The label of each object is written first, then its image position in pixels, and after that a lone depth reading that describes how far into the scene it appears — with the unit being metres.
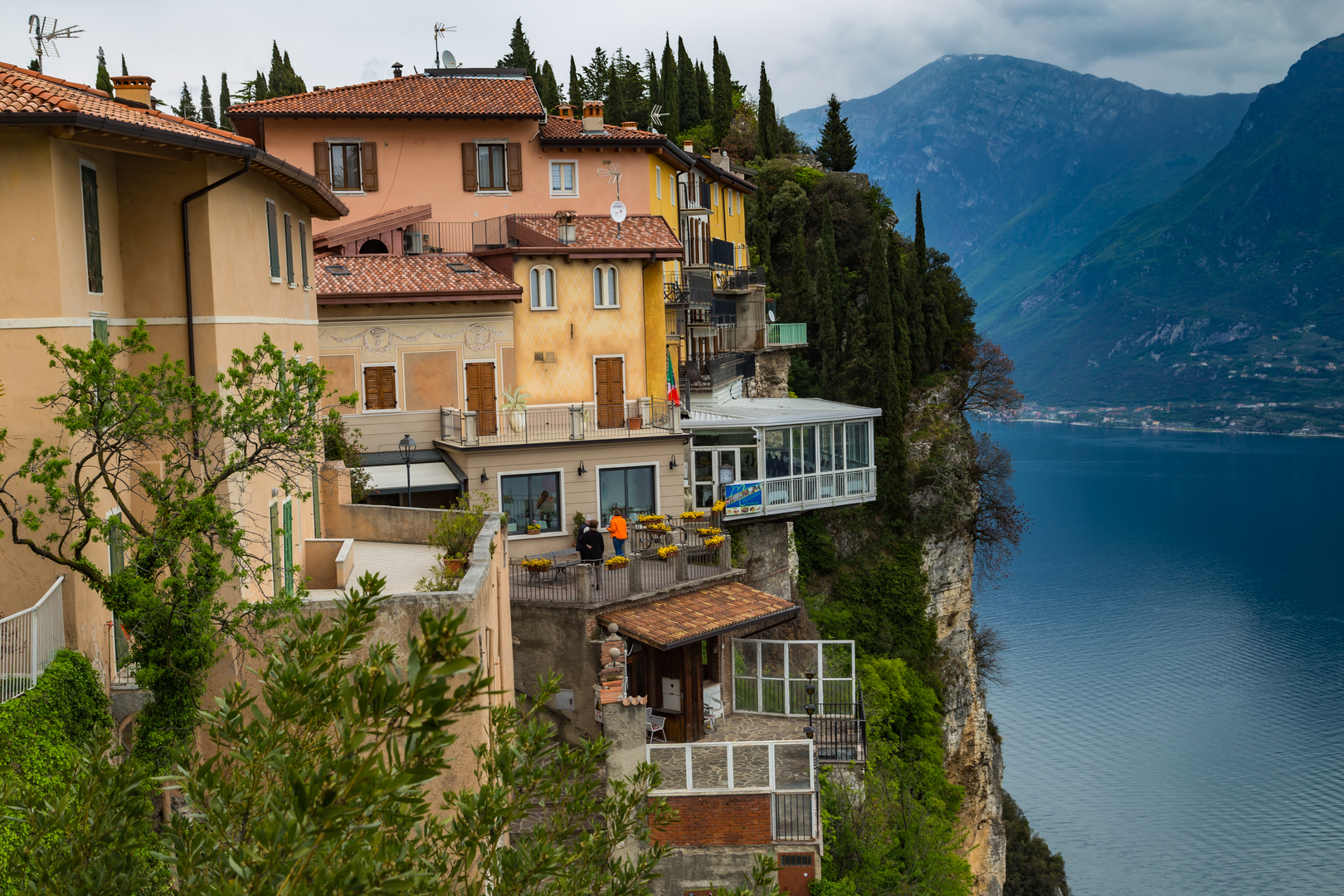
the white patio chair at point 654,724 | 21.83
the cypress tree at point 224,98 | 71.62
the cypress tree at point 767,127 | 60.88
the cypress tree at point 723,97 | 68.00
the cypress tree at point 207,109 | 71.00
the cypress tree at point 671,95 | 66.56
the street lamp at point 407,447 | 25.41
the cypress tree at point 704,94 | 70.94
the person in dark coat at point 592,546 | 22.62
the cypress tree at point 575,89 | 71.56
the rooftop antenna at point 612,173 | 34.38
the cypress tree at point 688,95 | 70.44
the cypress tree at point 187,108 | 68.12
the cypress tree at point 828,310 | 47.38
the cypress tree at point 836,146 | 65.69
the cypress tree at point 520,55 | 70.69
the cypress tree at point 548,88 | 67.25
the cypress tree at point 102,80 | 61.75
